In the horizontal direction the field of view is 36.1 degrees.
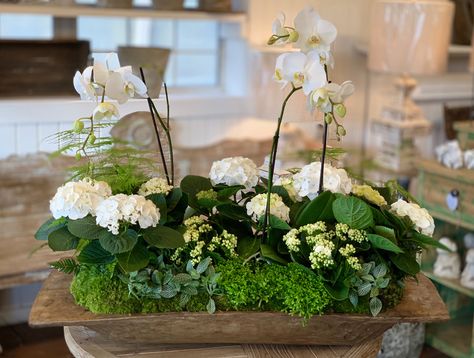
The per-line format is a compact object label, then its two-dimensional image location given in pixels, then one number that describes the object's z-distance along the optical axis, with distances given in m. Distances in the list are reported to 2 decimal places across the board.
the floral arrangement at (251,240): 1.50
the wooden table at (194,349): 1.60
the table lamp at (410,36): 3.43
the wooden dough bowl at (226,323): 1.52
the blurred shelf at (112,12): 2.95
